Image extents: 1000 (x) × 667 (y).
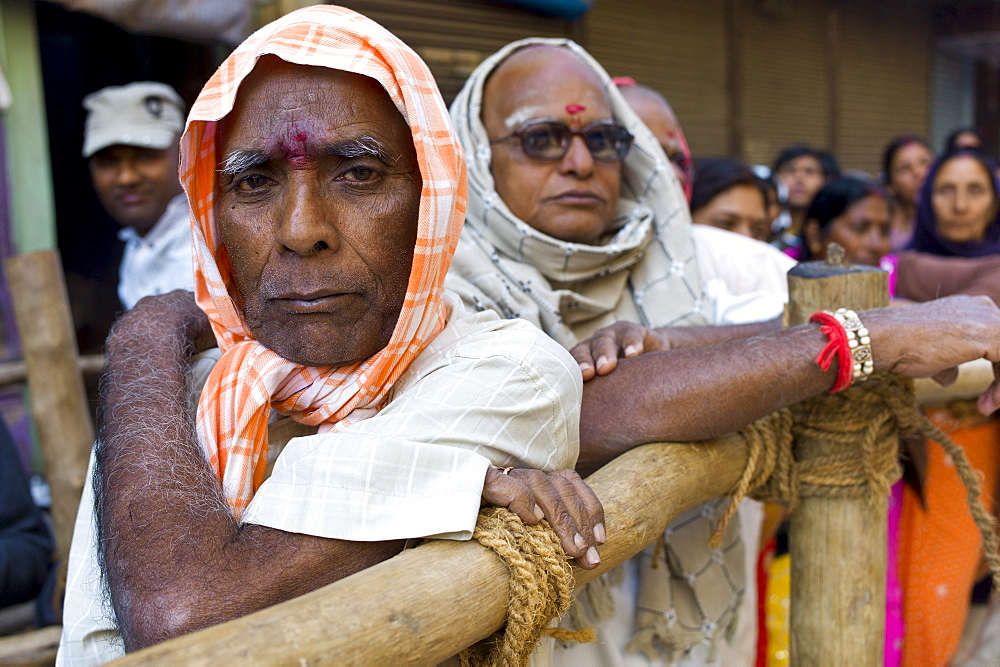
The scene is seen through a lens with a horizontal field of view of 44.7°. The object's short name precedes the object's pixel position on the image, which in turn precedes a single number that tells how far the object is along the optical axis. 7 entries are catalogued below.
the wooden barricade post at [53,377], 1.13
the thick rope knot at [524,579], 0.59
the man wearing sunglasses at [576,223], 0.92
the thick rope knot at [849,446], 0.82
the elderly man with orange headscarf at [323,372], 0.62
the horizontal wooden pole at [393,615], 0.50
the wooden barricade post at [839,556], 0.82
